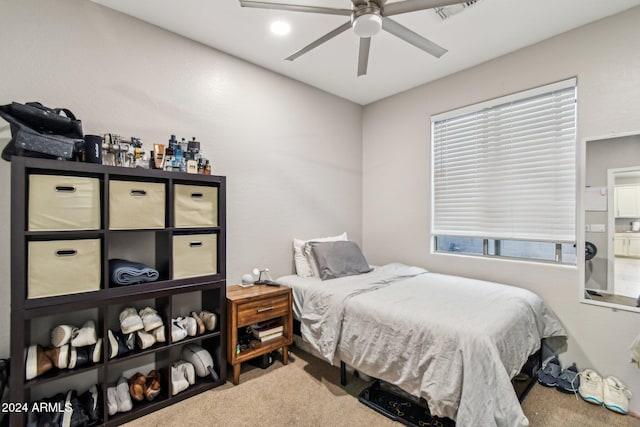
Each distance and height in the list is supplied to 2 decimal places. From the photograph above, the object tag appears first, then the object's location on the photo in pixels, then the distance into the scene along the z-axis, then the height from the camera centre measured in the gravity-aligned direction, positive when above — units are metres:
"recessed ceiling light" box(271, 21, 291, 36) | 2.26 +1.46
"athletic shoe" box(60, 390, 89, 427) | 1.64 -1.18
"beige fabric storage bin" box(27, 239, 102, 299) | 1.54 -0.32
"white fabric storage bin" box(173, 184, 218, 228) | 2.07 +0.04
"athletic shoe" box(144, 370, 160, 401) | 1.95 -1.21
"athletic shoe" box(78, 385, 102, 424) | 1.73 -1.20
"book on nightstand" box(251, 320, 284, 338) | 2.45 -1.02
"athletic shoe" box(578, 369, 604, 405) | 2.01 -1.24
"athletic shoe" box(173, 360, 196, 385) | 2.12 -1.18
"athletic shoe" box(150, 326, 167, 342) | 1.97 -0.84
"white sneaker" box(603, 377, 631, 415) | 1.94 -1.25
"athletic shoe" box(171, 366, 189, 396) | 2.03 -1.21
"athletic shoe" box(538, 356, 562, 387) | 2.22 -1.26
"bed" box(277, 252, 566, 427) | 1.48 -0.78
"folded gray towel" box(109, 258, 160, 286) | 1.81 -0.40
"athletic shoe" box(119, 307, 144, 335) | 1.86 -0.73
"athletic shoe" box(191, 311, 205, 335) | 2.18 -0.86
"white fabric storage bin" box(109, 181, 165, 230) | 1.80 +0.04
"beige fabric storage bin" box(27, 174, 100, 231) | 1.55 +0.04
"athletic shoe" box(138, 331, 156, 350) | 1.89 -0.85
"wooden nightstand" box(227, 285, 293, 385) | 2.22 -0.84
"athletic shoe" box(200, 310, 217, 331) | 2.22 -0.84
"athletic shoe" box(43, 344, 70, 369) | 1.64 -0.83
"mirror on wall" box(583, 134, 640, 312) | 2.07 -0.06
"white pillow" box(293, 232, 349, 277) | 3.01 -0.51
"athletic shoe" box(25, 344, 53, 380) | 1.55 -0.84
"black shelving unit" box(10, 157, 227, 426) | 1.49 -0.51
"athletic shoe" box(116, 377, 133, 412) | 1.83 -1.20
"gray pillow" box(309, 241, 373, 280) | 2.82 -0.49
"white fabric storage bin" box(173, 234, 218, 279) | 2.05 -0.32
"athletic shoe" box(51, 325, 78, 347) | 1.67 -0.73
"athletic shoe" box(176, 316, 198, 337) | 2.12 -0.84
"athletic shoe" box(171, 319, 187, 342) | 2.02 -0.86
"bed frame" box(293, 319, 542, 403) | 2.17 -1.30
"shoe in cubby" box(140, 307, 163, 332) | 1.94 -0.74
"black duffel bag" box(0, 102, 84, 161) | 1.52 +0.44
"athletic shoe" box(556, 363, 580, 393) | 2.13 -1.26
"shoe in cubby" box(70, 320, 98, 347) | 1.72 -0.76
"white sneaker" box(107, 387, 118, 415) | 1.78 -1.19
